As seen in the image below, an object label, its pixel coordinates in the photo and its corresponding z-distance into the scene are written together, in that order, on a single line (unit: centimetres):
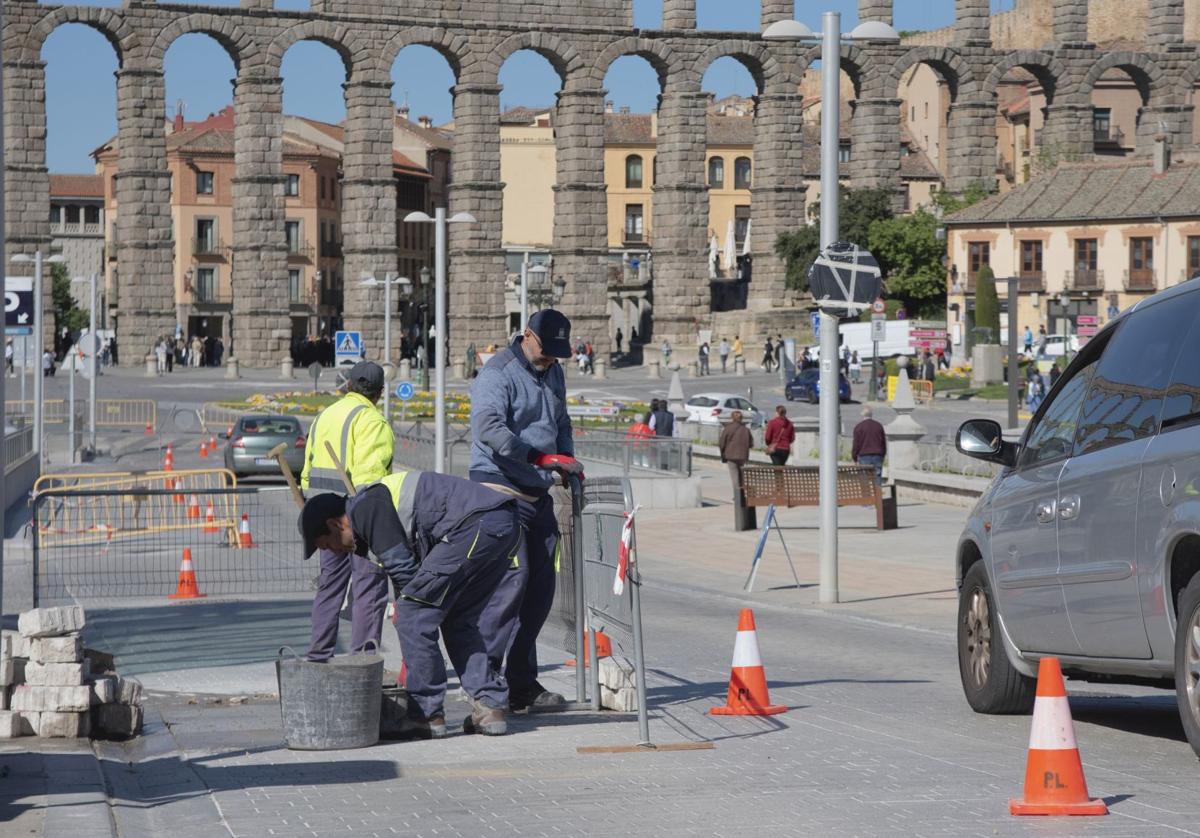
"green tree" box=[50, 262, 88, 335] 13475
